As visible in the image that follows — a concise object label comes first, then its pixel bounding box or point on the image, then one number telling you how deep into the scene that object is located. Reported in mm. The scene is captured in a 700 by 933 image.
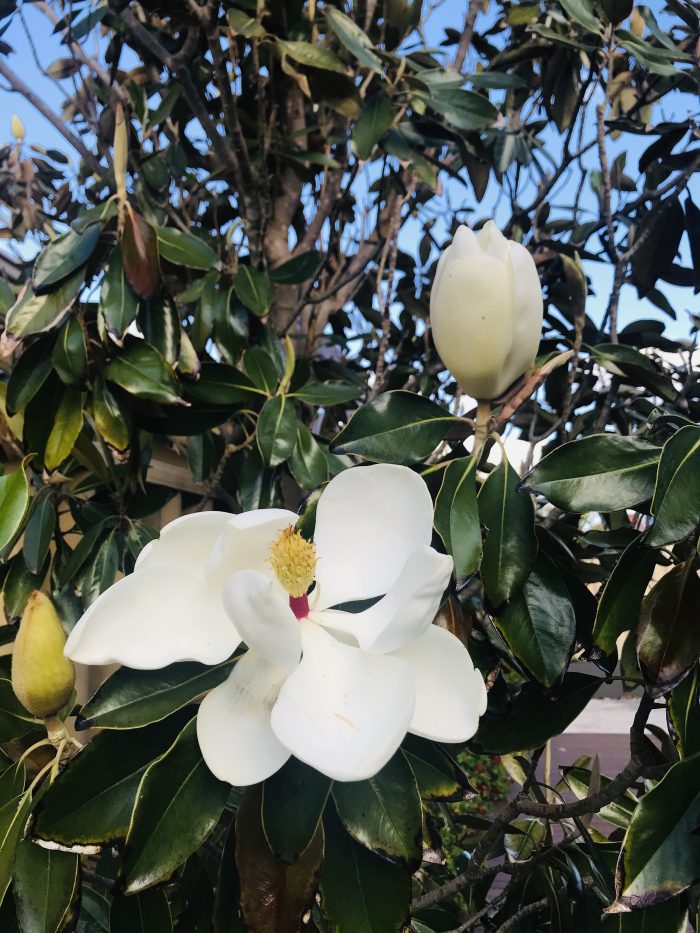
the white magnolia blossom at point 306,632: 389
